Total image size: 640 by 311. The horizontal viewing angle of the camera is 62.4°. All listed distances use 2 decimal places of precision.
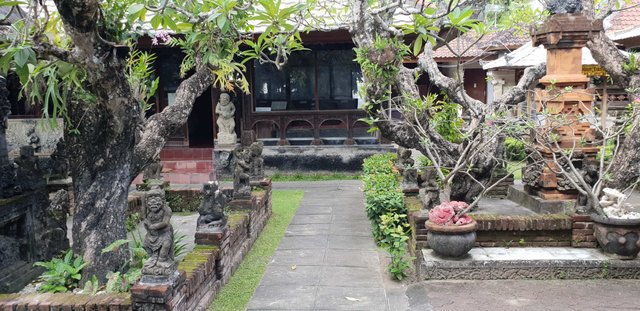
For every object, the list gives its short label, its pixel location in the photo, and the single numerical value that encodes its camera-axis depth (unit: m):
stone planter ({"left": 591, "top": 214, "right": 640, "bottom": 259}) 5.99
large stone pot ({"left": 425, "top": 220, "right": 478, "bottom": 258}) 6.06
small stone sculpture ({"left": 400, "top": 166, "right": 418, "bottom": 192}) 8.66
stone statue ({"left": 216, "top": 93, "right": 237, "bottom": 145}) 14.21
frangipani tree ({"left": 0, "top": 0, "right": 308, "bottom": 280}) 4.62
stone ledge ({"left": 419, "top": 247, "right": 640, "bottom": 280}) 6.03
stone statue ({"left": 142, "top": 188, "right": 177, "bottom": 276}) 4.72
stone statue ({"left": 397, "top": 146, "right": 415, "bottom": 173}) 9.71
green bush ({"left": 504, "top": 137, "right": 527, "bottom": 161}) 14.34
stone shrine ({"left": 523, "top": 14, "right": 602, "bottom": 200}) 7.77
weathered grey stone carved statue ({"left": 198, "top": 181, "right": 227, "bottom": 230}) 6.41
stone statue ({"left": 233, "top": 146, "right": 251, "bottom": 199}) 8.45
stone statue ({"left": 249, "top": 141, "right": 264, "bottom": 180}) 10.23
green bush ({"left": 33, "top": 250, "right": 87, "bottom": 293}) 5.34
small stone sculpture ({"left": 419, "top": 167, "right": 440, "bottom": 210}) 6.92
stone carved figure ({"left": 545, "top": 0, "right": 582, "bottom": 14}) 7.80
